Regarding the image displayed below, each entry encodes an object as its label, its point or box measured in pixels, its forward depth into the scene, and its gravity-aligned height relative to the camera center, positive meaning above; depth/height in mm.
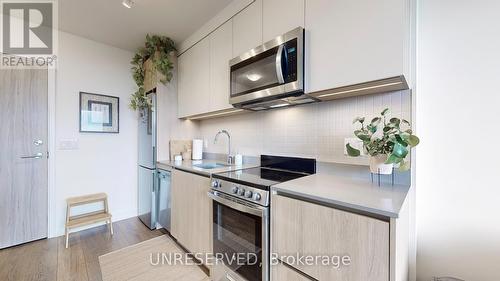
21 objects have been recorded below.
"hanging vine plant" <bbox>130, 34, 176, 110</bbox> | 2572 +1026
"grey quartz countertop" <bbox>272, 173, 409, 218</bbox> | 832 -264
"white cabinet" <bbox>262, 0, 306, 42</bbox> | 1382 +873
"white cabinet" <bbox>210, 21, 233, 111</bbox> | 1973 +752
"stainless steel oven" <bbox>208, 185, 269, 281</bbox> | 1227 -672
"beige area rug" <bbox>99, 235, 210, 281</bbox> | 1753 -1167
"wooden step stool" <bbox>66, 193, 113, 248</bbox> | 2340 -948
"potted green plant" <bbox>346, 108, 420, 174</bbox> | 1010 -25
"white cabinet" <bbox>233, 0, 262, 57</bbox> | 1651 +939
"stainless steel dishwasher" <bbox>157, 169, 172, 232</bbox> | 2391 -701
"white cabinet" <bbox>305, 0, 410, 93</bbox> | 996 +535
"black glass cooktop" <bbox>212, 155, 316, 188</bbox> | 1359 -266
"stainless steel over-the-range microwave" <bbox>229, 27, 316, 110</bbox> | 1340 +477
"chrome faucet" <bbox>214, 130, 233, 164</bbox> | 2362 -81
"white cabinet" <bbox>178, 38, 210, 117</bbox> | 2279 +711
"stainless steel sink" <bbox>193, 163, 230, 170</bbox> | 2221 -286
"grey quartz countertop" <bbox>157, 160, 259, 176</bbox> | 1762 -273
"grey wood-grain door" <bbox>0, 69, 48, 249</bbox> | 2211 -195
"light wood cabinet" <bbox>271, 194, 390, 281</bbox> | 813 -450
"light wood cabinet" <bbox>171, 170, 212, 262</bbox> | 1748 -680
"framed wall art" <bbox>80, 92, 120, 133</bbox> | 2689 +346
